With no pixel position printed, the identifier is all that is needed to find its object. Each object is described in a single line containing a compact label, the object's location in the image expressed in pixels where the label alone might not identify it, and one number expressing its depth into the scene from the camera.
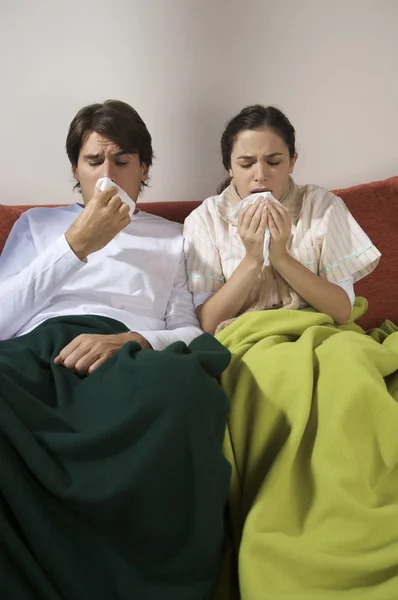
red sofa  1.46
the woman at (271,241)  1.19
